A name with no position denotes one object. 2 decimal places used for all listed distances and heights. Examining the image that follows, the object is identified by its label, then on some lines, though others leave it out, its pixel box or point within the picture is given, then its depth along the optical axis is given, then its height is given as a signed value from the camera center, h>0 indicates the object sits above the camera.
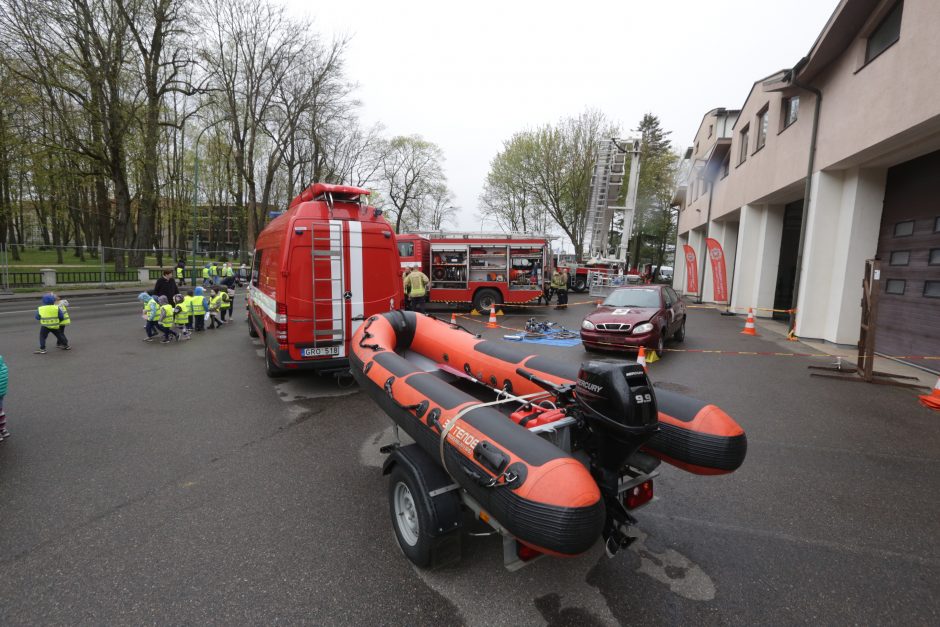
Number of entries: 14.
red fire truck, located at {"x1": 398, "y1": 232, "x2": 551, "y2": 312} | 16.05 -0.04
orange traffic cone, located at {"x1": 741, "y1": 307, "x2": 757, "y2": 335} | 12.02 -1.42
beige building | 7.54 +2.49
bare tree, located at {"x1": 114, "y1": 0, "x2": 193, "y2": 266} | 20.53 +9.79
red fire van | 5.91 -0.25
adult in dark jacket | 11.70 -0.92
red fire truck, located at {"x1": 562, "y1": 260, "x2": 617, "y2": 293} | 26.82 -0.35
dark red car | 8.56 -1.00
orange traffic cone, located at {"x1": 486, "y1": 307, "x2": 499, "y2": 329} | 12.62 -1.65
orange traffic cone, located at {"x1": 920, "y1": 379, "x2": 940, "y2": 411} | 5.90 -1.59
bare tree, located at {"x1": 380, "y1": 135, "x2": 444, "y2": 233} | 46.80 +8.92
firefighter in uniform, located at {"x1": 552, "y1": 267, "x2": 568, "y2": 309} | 17.83 -0.70
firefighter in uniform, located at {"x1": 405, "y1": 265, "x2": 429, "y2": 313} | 12.46 -0.70
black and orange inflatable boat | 1.98 -0.96
